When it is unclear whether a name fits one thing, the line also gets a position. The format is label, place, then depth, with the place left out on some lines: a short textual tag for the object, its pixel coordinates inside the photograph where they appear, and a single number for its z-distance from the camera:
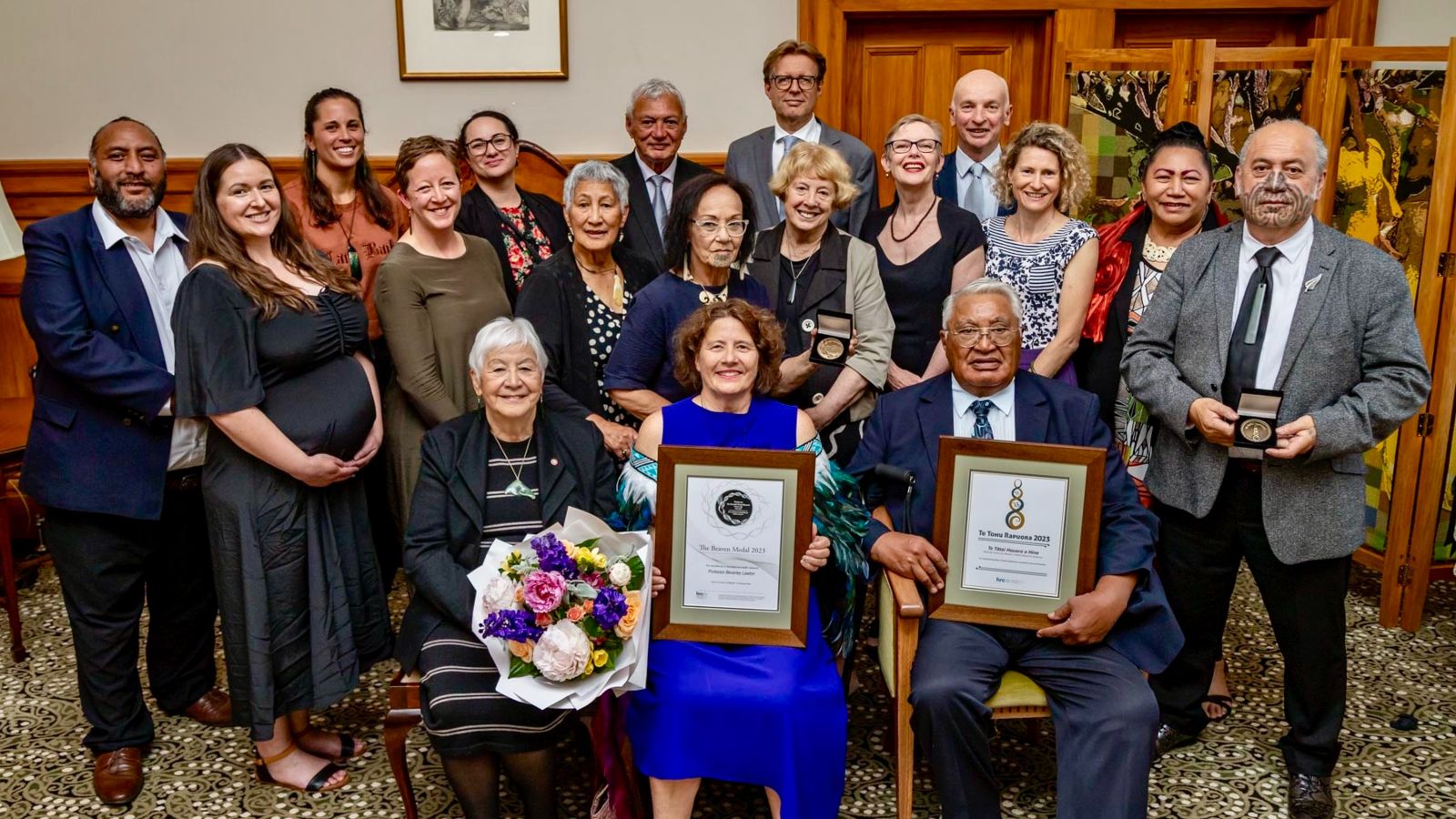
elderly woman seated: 2.61
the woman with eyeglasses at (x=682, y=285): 3.20
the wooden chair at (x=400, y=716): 2.72
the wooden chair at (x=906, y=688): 2.68
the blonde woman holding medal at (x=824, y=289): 3.37
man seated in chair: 2.58
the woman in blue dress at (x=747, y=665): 2.59
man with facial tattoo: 2.70
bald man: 3.95
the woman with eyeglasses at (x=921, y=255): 3.49
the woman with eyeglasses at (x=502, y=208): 3.75
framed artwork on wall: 5.65
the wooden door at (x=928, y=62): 6.07
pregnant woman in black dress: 2.76
